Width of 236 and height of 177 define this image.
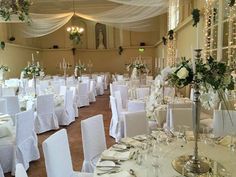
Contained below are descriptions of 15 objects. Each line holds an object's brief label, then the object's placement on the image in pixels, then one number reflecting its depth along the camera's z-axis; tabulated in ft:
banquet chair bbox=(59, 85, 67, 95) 17.66
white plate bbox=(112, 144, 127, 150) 5.90
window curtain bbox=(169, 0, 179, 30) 15.99
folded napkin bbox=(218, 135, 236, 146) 6.07
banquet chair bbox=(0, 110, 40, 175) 8.59
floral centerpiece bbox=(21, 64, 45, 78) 15.02
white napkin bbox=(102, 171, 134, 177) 4.55
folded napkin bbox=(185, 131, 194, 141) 6.51
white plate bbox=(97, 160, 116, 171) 4.91
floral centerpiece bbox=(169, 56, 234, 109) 4.53
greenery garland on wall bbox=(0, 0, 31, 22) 10.59
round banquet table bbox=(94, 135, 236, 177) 4.65
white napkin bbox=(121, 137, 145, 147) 6.03
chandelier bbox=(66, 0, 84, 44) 35.69
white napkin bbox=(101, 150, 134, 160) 5.33
